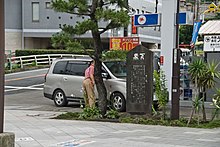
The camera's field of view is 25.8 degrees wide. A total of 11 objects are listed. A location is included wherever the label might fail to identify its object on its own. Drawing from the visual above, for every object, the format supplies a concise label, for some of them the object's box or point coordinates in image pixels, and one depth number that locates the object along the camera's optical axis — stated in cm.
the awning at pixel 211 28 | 1753
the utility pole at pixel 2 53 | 698
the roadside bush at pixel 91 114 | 1446
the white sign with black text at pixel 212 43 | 1747
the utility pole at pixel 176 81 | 1338
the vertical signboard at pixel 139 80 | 1414
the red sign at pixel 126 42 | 2262
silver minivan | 1681
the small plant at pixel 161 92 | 1369
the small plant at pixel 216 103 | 1295
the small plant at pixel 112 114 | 1431
